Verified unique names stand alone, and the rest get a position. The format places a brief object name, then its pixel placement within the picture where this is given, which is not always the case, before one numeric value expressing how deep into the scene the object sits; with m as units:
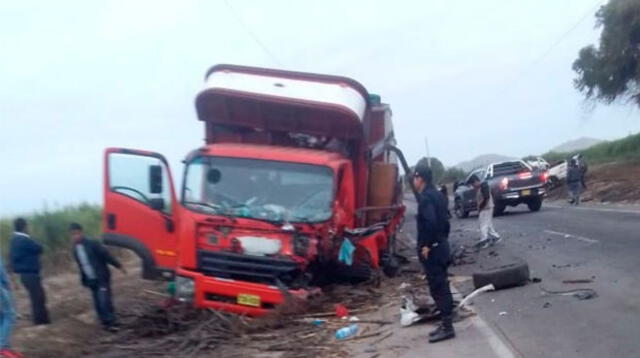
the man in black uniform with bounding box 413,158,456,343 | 10.82
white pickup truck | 50.44
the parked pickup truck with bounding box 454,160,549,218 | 33.41
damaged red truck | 13.00
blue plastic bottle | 11.59
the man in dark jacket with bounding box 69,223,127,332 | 14.01
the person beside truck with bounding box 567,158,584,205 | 35.78
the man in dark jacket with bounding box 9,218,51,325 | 14.47
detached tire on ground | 13.97
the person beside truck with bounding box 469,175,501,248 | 21.98
